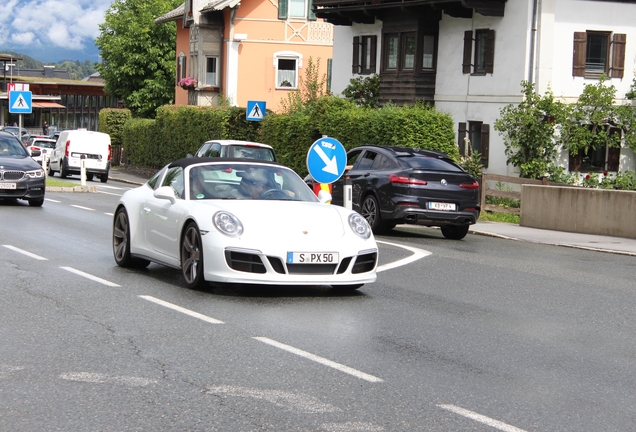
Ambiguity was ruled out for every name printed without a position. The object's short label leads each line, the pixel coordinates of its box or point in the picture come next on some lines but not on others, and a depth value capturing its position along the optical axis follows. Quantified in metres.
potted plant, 57.16
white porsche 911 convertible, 10.51
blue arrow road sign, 17.19
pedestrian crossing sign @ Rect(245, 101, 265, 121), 35.97
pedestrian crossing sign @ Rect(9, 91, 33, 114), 39.53
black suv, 19.41
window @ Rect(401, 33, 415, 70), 38.35
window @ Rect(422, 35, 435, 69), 37.91
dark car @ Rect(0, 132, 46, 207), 23.61
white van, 44.75
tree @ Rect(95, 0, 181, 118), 72.19
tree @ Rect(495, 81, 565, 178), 32.41
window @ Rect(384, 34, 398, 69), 39.47
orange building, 57.38
